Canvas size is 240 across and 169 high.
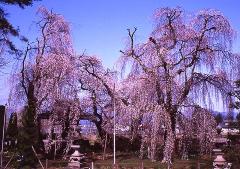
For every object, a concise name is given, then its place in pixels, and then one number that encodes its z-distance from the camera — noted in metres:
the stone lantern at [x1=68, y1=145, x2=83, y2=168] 15.15
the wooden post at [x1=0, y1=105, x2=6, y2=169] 11.57
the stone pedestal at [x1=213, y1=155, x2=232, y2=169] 13.13
